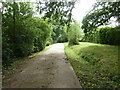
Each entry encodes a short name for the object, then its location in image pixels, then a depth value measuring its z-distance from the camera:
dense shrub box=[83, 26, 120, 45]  13.91
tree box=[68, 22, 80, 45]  20.61
